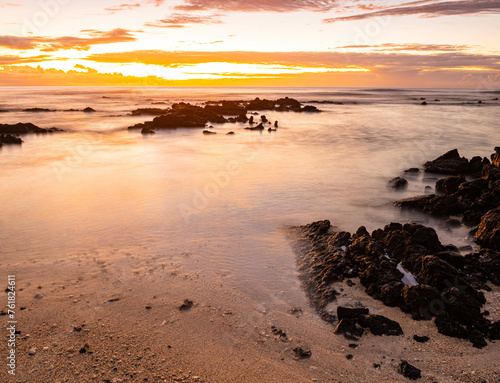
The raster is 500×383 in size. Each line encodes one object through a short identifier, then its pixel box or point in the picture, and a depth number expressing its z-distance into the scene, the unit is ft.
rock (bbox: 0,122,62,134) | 119.85
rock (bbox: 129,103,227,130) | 139.71
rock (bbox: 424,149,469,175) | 66.54
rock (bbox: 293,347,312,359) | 21.08
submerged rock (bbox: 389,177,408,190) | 58.29
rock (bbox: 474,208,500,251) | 32.71
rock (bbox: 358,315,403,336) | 22.76
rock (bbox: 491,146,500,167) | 58.39
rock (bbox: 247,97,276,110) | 236.20
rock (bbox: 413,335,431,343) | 22.18
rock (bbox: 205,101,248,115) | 195.83
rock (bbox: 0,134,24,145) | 101.21
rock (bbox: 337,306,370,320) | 24.08
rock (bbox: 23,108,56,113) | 206.55
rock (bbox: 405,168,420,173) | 70.12
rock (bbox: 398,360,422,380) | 19.39
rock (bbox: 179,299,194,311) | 25.48
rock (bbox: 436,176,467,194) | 52.66
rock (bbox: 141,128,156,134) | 125.49
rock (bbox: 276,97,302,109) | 240.94
